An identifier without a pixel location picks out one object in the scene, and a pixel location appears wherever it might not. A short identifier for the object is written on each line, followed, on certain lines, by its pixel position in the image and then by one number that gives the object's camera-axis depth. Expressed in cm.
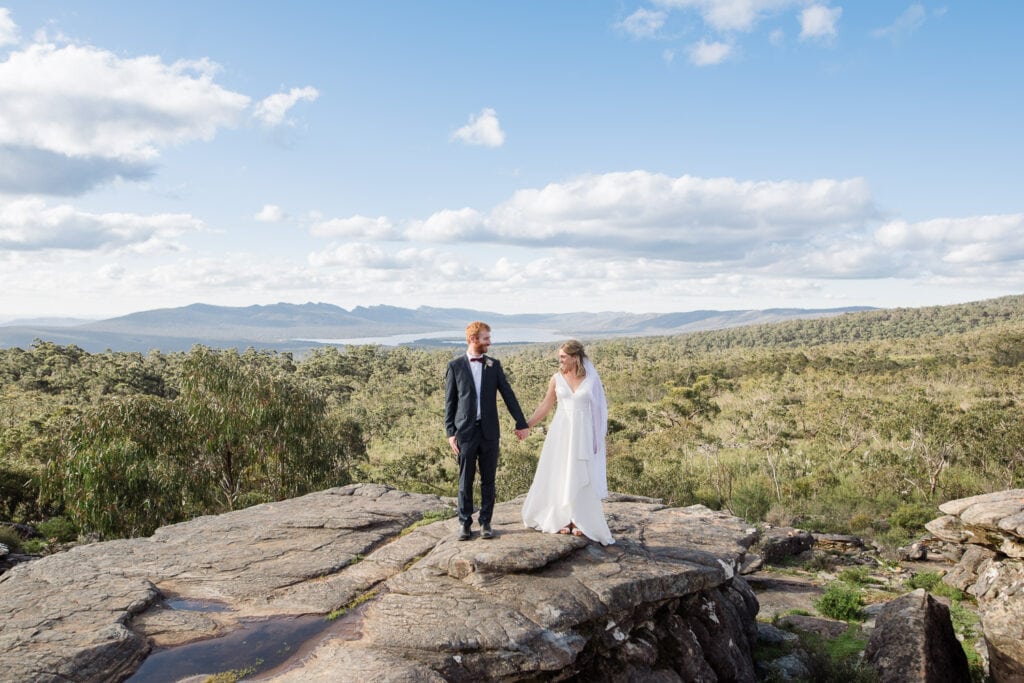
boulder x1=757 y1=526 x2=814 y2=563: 1994
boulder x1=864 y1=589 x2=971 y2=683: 1017
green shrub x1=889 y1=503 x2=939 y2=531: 2486
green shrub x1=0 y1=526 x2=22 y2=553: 1673
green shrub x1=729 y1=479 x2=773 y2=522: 2642
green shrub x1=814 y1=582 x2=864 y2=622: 1472
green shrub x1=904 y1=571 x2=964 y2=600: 1706
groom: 903
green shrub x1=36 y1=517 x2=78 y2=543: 2092
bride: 942
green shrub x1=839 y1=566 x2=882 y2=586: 1812
